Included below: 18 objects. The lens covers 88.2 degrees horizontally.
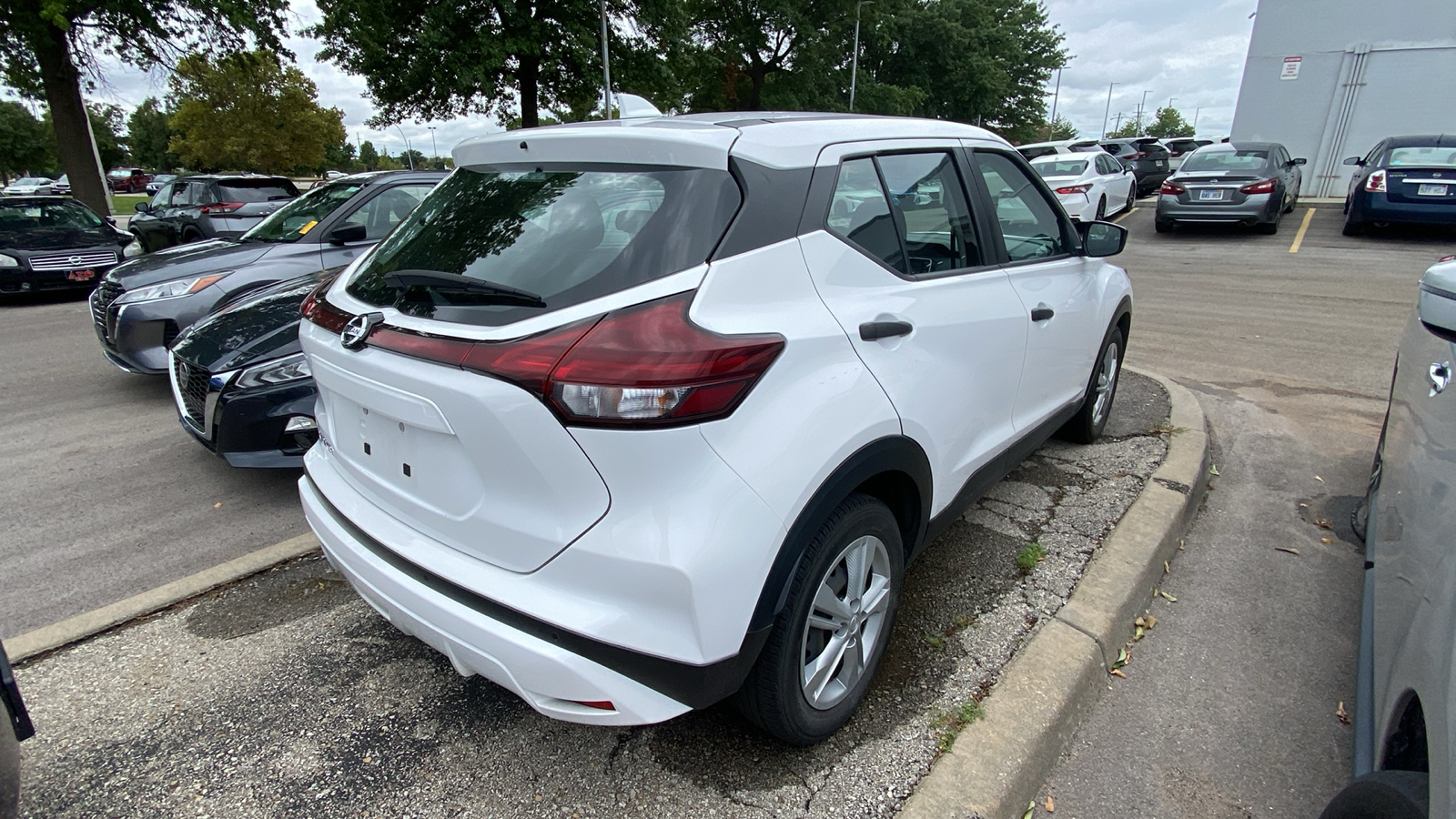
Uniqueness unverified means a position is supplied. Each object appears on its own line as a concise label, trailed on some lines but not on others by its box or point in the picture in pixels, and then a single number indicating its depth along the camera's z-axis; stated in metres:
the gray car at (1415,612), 1.37
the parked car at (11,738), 1.54
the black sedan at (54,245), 9.73
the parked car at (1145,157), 21.86
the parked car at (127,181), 49.03
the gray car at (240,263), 5.32
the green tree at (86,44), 13.41
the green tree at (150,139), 70.39
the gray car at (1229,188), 13.20
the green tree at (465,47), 17.47
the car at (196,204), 12.15
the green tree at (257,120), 35.47
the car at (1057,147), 17.47
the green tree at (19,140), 56.28
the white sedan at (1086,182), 13.15
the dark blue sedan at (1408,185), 11.66
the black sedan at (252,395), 3.65
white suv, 1.62
